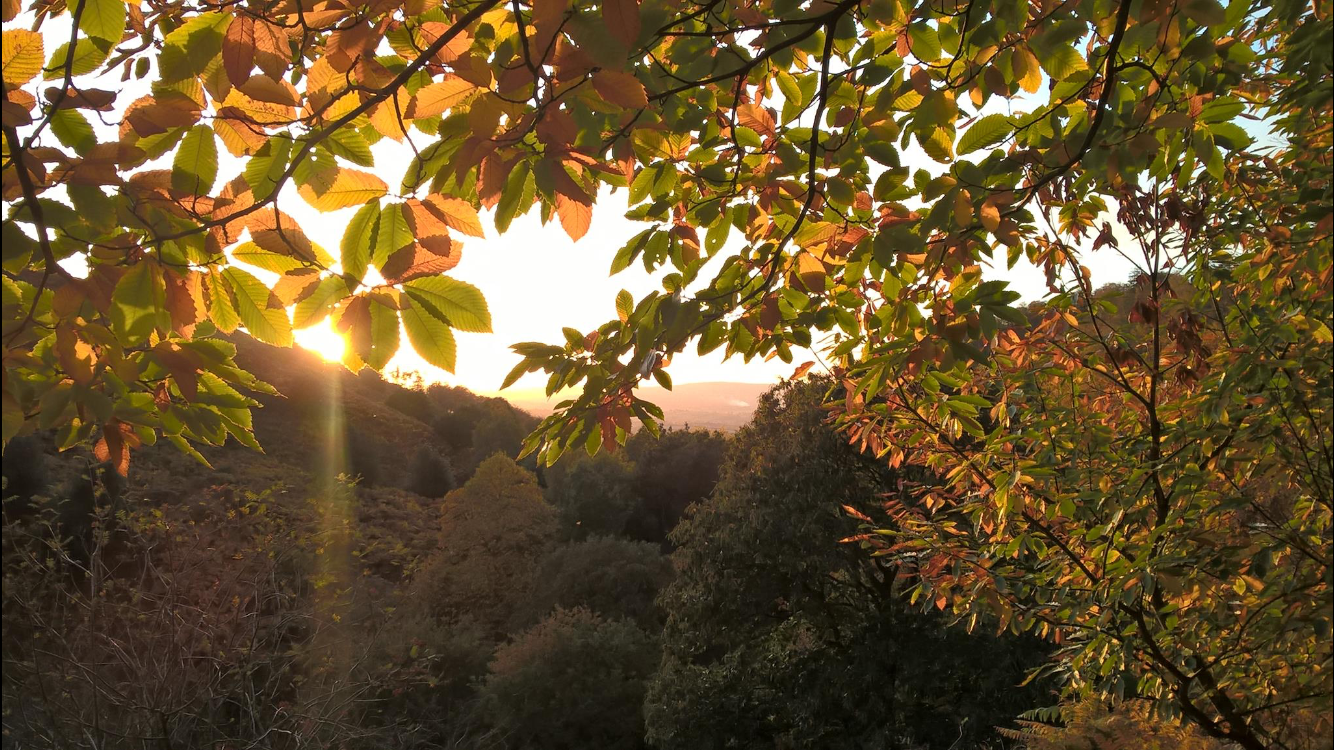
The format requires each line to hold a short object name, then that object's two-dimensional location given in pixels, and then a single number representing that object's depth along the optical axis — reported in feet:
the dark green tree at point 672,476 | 92.84
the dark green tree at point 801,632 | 36.65
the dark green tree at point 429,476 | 103.45
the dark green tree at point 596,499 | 87.04
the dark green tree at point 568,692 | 47.75
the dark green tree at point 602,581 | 65.31
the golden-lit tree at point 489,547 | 72.13
